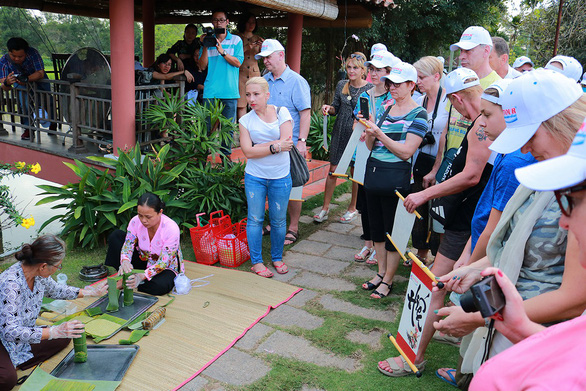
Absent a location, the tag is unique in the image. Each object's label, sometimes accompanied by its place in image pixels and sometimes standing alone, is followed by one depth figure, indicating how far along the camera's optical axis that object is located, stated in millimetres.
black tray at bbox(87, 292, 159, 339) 3674
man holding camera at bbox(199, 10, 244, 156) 6160
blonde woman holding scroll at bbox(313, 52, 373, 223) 5410
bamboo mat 3062
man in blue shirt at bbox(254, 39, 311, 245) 4941
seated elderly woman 2795
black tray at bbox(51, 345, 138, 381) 2969
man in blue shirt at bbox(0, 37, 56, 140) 6805
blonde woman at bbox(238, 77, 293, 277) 4367
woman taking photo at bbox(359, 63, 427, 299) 3768
